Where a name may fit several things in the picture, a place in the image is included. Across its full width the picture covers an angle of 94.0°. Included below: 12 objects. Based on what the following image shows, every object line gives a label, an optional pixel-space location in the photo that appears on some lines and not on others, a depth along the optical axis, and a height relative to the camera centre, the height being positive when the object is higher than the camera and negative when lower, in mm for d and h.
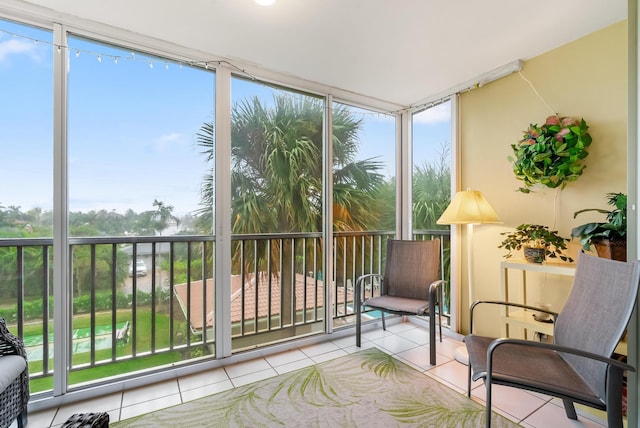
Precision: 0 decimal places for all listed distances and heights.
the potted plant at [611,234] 1653 -109
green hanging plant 2031 +449
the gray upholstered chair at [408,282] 2570 -645
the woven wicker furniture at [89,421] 983 -698
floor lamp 2387 +20
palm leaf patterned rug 1747 -1205
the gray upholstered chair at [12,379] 1423 -815
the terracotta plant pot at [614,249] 1676 -198
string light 1922 +1177
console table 1960 -608
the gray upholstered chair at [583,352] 1278 -677
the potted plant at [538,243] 2047 -202
